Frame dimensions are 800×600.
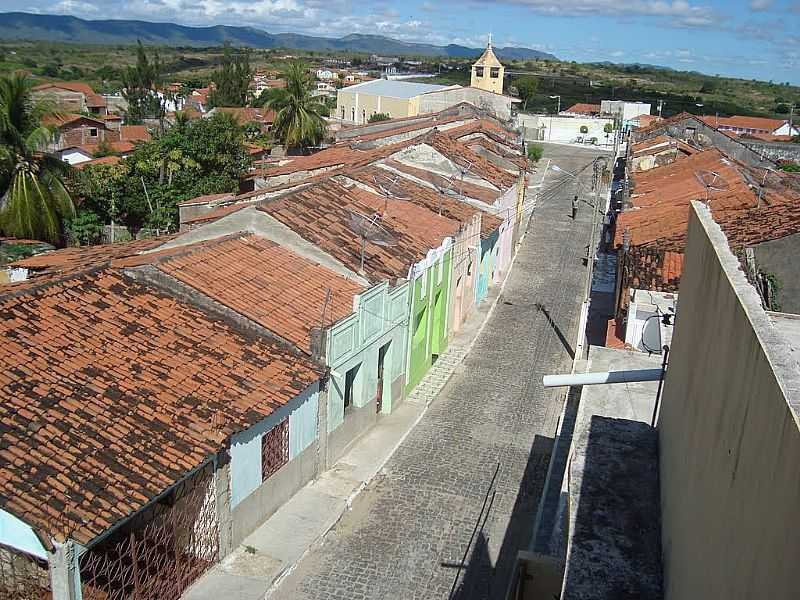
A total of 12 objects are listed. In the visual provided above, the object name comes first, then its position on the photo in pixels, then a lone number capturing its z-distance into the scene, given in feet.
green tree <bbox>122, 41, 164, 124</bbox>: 265.50
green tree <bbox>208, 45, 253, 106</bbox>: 285.23
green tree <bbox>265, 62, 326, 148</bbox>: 160.97
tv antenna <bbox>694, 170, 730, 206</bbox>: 97.81
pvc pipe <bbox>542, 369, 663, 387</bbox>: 32.42
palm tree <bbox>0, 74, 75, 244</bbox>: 89.15
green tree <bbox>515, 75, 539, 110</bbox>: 366.29
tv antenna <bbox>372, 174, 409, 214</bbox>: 79.70
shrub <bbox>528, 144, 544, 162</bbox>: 197.93
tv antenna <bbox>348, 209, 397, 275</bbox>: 65.57
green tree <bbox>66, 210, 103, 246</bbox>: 98.27
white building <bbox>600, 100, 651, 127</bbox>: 255.29
